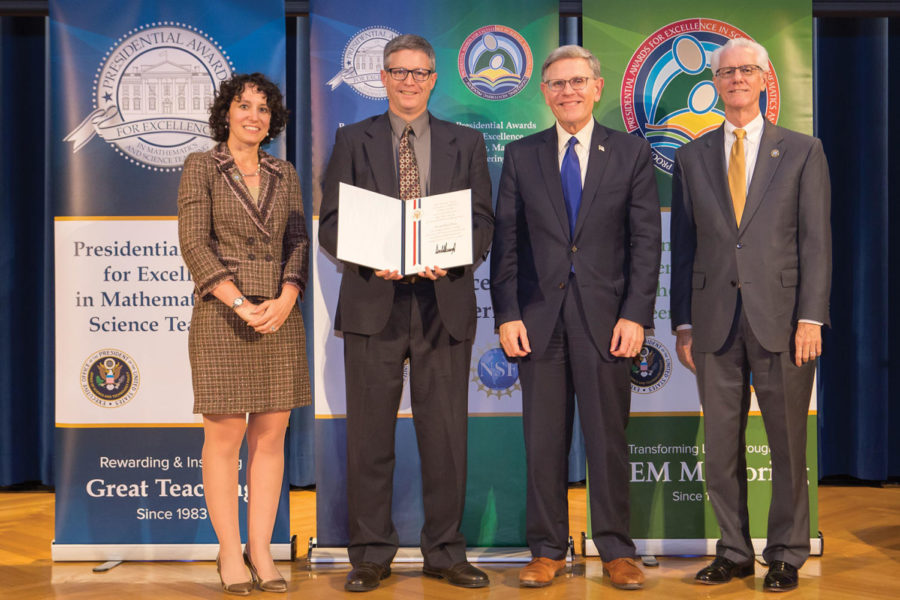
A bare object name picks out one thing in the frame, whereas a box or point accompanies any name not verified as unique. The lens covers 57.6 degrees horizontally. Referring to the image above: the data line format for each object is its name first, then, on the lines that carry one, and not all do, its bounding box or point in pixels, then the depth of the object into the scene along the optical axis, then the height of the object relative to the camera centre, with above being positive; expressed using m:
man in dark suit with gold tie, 2.98 +0.01
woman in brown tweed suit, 2.94 -0.03
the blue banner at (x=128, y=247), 3.46 +0.22
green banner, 3.50 +1.01
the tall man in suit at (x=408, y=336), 3.01 -0.14
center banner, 3.48 +0.78
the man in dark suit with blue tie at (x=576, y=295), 3.01 +0.01
